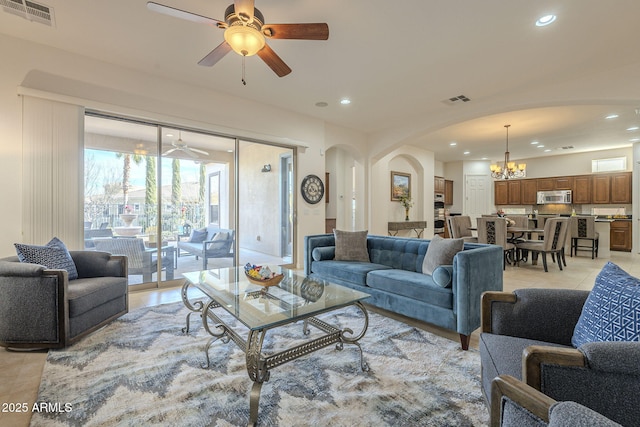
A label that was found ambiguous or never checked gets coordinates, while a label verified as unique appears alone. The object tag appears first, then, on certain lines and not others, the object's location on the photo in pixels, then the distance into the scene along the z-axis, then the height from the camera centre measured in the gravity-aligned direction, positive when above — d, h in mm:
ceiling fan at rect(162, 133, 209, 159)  4350 +1029
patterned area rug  1549 -1084
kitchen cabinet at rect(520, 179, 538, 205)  9550 +727
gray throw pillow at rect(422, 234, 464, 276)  2789 -387
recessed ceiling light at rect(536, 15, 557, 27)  2656 +1808
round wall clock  5535 +488
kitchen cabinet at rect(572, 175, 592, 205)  8541 +704
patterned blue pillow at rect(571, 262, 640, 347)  1068 -392
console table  7558 -356
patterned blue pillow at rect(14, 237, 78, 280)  2424 -359
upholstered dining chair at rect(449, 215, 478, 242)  6285 -323
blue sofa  2361 -659
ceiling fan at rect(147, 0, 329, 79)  2084 +1439
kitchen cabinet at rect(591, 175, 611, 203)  8172 +695
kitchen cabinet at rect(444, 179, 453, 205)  10195 +757
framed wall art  7863 +793
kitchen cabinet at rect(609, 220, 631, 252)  7729 -630
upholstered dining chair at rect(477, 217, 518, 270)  5367 -353
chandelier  6961 +1054
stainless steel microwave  8873 +508
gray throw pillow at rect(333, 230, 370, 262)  3869 -453
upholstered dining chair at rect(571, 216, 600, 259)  6852 -428
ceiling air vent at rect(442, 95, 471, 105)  4566 +1841
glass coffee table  1594 -640
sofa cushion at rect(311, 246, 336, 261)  3936 -545
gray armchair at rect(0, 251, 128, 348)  2193 -714
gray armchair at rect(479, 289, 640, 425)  865 -528
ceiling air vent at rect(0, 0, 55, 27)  2521 +1849
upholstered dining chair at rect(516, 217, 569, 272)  5266 -479
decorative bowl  2396 -563
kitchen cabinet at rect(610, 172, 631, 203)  7828 +691
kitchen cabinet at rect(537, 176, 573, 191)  8875 +944
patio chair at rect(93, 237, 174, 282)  3896 -557
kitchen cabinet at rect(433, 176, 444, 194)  9477 +949
